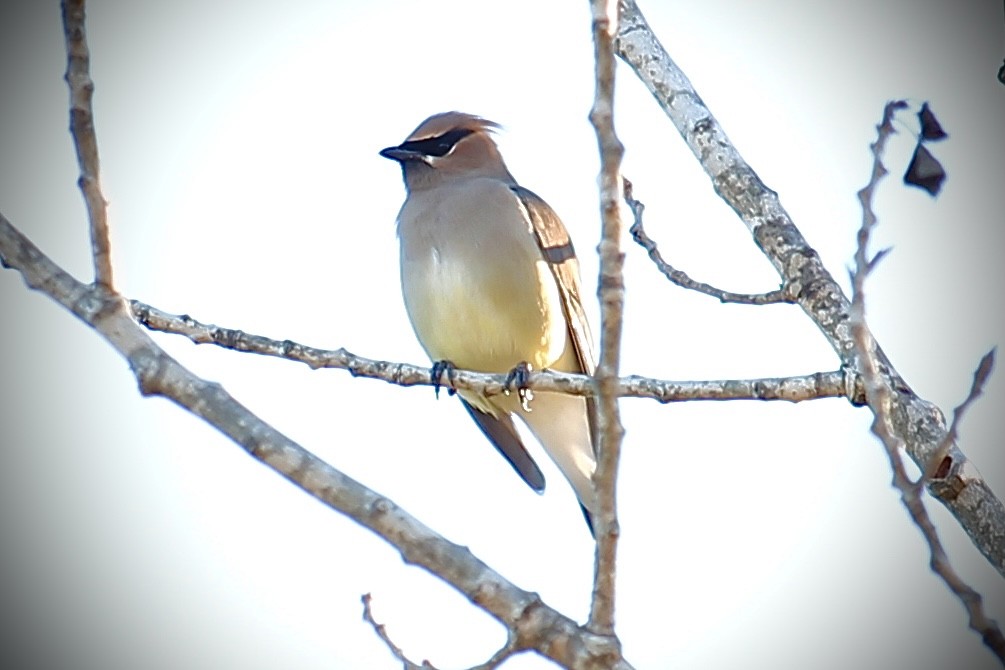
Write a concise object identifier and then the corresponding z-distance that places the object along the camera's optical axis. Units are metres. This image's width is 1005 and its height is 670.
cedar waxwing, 10.55
